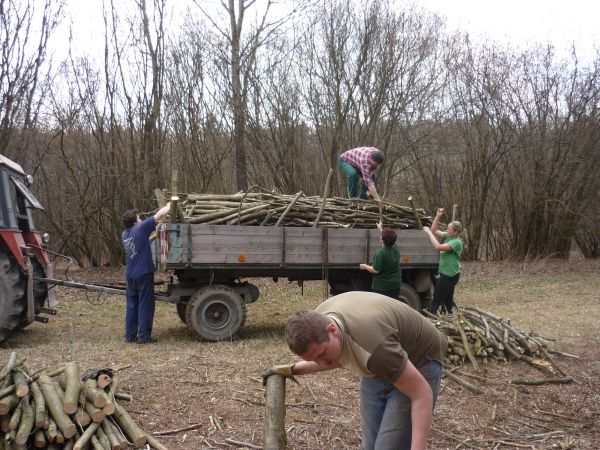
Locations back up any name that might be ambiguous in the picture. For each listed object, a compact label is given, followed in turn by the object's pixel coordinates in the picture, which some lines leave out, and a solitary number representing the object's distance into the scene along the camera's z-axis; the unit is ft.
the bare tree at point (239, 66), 54.24
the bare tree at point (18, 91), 41.22
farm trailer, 24.17
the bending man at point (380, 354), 8.11
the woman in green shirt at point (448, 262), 26.61
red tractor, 22.79
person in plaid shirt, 29.91
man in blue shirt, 24.43
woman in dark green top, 24.27
